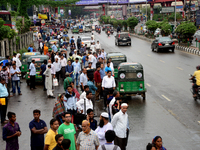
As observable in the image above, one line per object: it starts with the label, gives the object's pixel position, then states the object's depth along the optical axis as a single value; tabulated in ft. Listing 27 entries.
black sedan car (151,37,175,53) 119.96
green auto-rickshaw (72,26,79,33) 258.00
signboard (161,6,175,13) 276.21
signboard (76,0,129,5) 350.64
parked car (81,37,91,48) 142.82
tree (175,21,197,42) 127.24
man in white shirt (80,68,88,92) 49.12
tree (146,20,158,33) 175.32
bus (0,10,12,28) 145.94
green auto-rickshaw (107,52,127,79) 68.80
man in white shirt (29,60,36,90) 62.51
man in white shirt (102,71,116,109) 45.23
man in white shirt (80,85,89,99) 35.77
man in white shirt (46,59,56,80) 62.44
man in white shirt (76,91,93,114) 33.42
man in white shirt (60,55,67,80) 69.82
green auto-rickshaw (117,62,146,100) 52.44
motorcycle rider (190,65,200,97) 49.71
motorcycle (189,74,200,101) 50.49
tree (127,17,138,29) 231.50
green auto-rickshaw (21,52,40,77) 78.64
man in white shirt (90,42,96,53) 99.71
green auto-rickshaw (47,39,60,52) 122.52
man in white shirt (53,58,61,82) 68.18
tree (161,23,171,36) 158.51
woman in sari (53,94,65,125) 31.22
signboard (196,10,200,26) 179.93
